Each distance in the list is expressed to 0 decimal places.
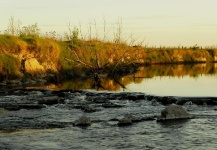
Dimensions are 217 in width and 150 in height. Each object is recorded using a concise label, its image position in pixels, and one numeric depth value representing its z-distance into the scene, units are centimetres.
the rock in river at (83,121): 1540
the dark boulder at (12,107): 1954
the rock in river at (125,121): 1549
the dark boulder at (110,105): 2027
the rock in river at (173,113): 1634
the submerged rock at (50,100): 2177
